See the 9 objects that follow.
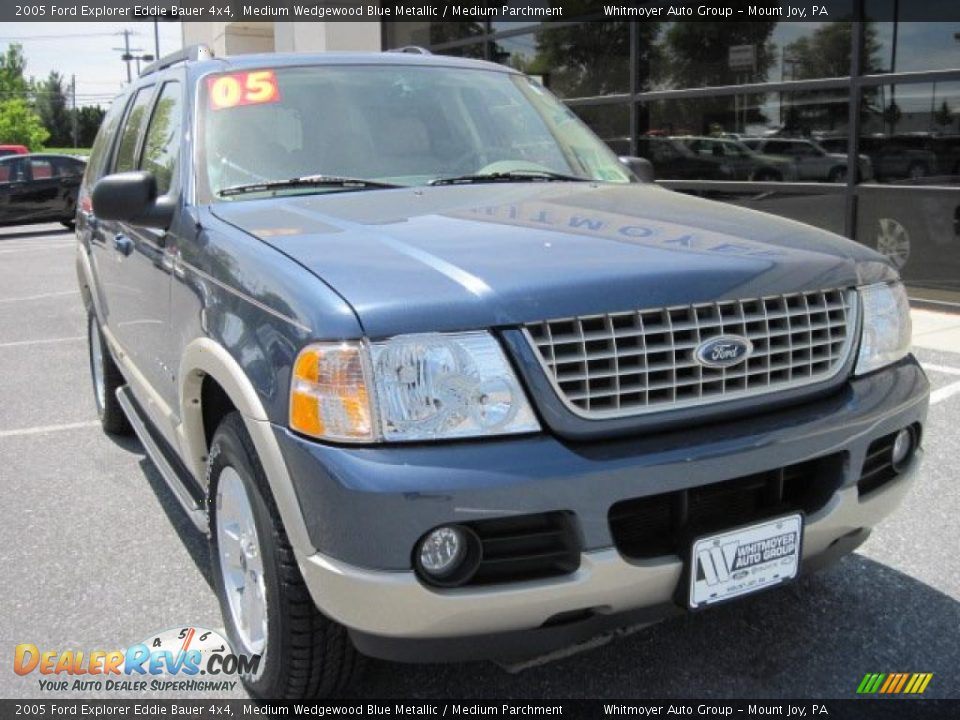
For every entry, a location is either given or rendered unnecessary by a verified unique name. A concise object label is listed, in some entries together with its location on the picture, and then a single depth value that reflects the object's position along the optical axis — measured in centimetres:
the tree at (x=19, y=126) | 6925
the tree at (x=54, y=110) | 9412
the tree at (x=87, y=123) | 9025
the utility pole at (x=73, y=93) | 8882
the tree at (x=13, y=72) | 8044
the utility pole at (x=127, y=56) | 7538
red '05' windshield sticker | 338
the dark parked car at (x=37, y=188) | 1894
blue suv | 207
